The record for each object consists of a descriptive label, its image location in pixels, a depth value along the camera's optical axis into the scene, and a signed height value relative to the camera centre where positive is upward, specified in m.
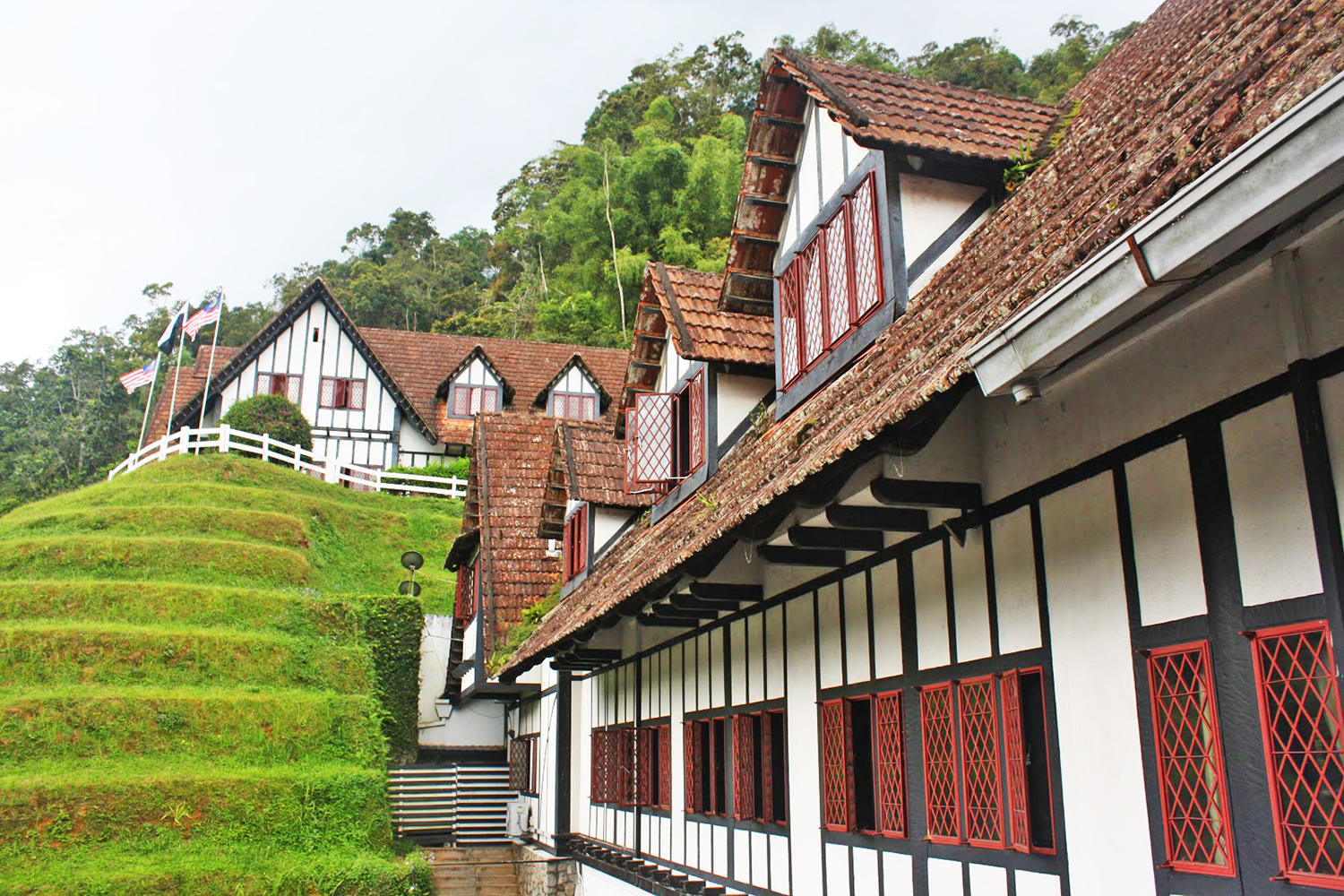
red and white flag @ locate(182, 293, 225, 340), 32.03 +12.41
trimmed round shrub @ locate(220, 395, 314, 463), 36.25 +10.26
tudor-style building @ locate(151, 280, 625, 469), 39.88 +12.60
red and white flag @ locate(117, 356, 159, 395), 31.64 +10.28
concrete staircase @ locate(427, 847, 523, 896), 18.83 -2.57
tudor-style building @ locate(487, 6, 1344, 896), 3.55 +1.04
